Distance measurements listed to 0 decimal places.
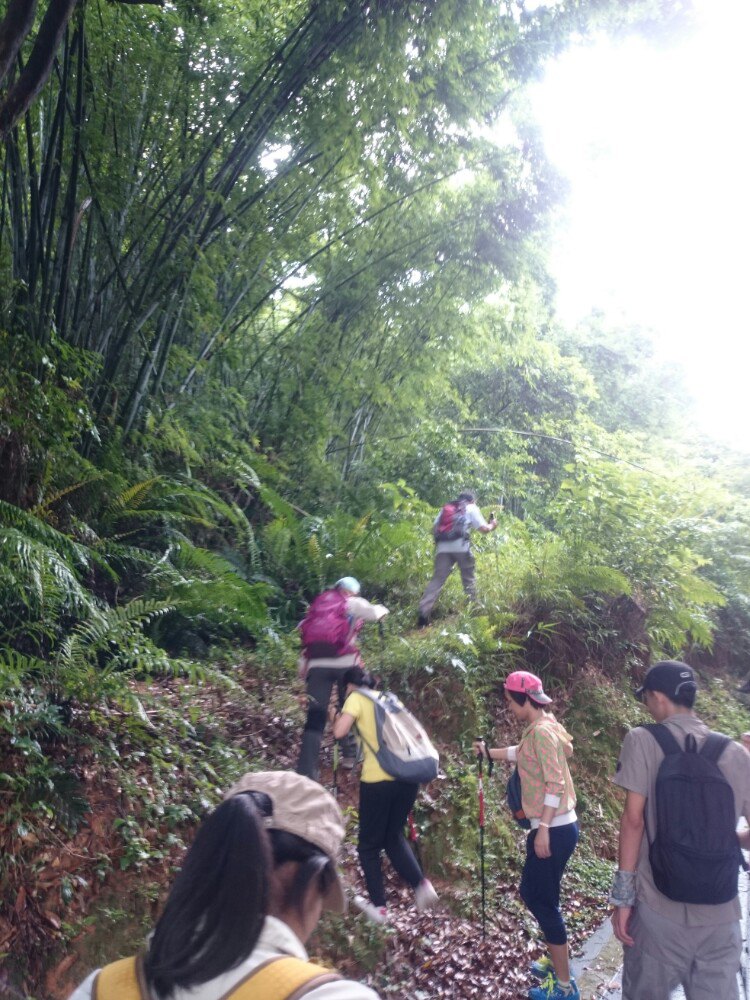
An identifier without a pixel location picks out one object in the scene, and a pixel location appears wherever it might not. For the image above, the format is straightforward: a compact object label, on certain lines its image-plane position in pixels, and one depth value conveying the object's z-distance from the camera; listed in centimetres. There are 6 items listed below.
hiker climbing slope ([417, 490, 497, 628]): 798
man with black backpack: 288
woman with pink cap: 388
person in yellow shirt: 414
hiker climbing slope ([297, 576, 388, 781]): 500
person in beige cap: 129
